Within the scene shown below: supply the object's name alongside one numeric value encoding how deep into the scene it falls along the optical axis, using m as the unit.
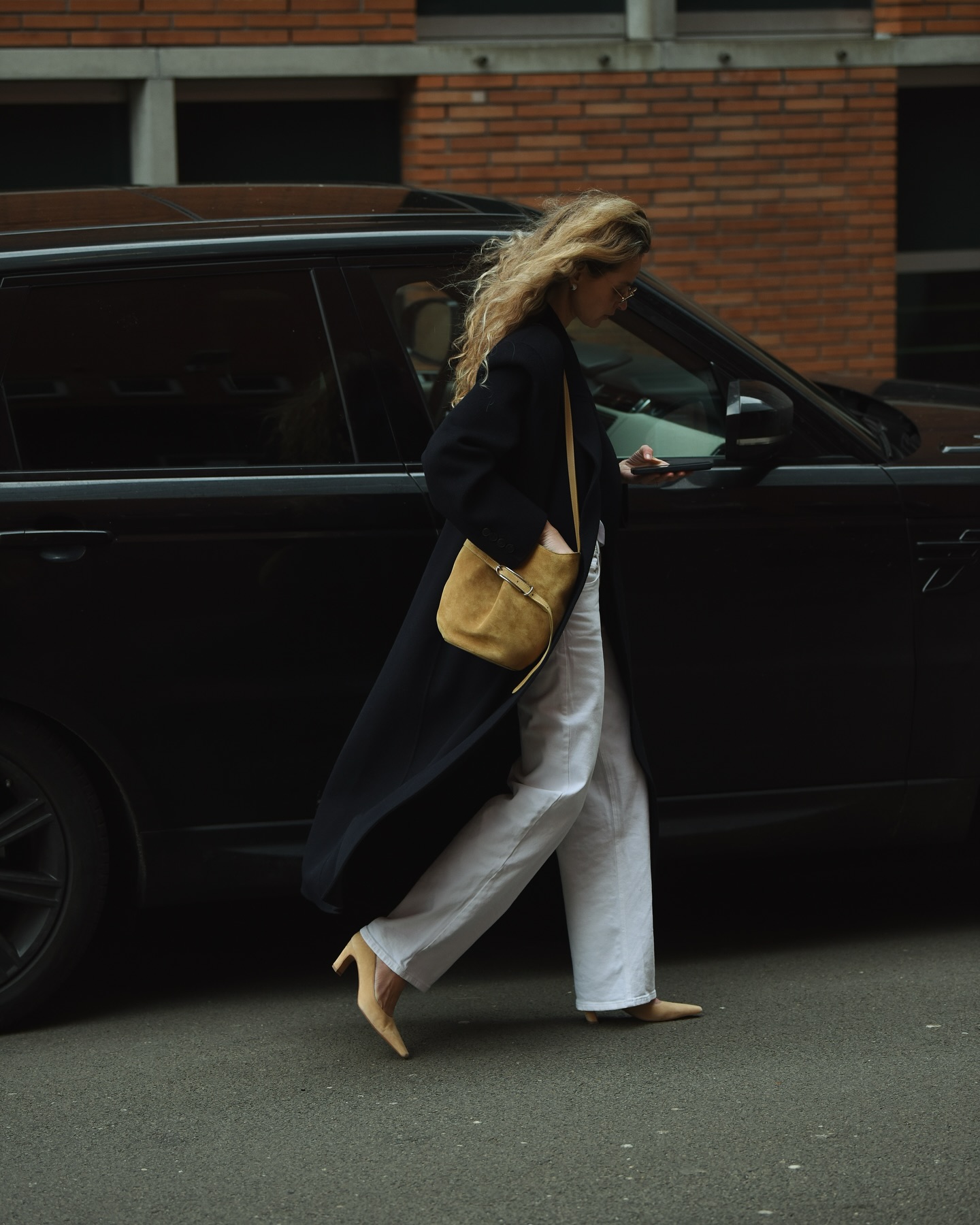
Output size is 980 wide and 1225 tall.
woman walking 7.15
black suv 7.71
